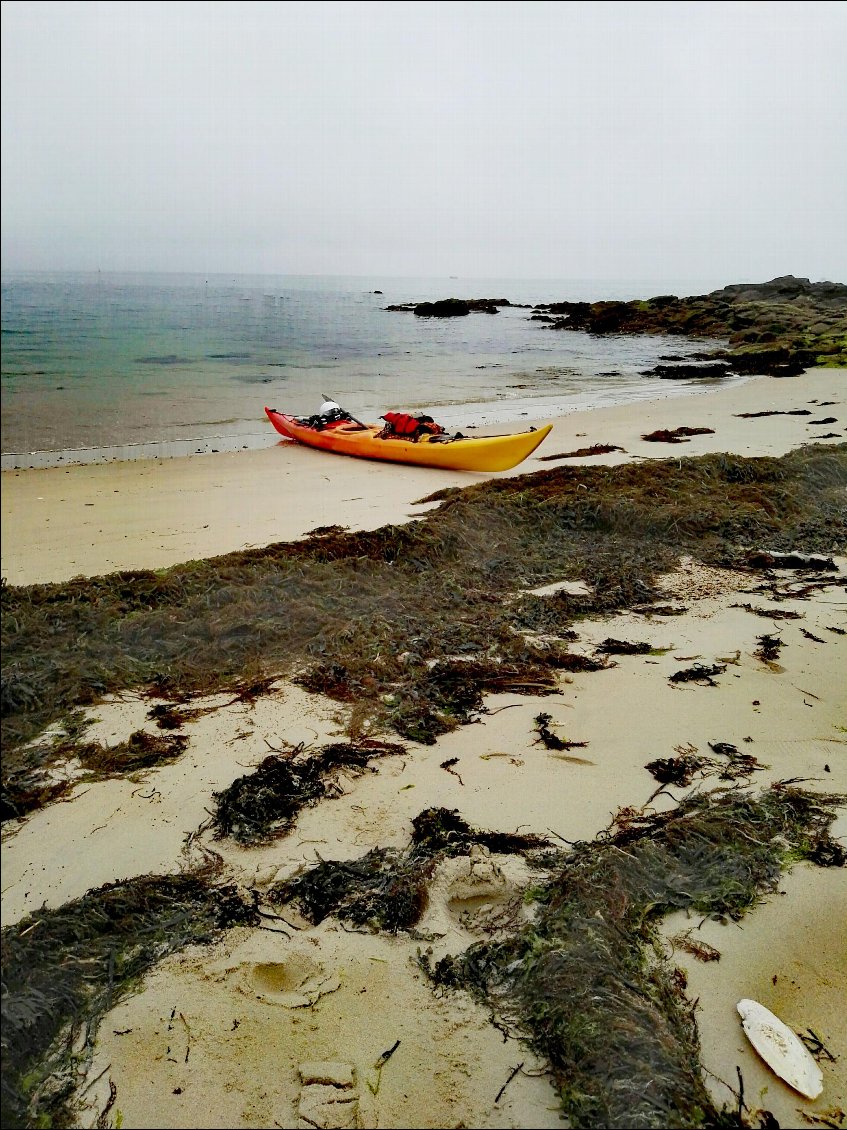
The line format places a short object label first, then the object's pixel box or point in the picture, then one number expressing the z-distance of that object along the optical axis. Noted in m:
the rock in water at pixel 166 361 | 23.14
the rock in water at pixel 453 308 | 61.97
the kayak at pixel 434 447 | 9.45
